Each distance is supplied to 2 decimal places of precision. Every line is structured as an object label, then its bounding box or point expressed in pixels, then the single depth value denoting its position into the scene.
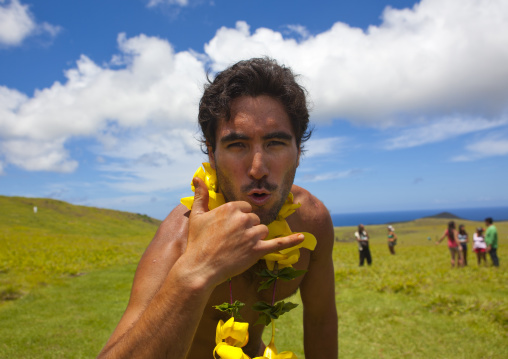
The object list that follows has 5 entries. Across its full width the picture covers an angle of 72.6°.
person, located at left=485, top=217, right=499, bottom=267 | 12.76
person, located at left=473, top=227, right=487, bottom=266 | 13.38
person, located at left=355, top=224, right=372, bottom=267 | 15.00
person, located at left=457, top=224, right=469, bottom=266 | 13.35
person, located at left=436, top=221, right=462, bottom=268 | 13.21
